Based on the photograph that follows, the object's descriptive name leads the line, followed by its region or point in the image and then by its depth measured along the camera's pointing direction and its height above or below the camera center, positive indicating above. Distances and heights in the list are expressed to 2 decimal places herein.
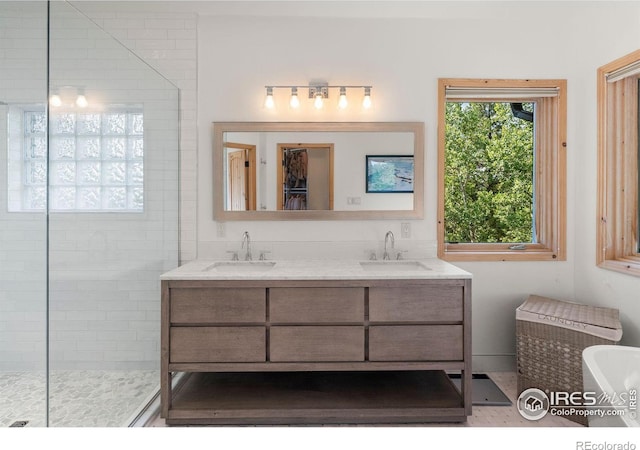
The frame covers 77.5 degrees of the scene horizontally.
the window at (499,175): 2.96 +0.40
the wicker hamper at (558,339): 2.18 -0.63
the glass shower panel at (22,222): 1.70 +0.02
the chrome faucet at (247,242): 2.82 -0.11
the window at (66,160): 1.68 +0.30
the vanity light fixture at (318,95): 2.79 +0.93
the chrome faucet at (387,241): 2.83 -0.09
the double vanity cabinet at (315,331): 2.18 -0.57
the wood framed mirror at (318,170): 2.82 +0.41
